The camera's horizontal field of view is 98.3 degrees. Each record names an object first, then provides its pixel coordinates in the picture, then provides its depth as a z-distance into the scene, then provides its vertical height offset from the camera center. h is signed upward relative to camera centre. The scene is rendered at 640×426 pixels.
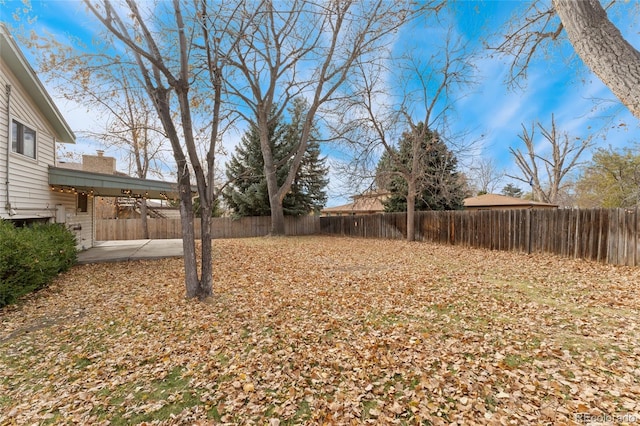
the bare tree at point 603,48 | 2.77 +1.81
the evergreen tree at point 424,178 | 12.39 +1.83
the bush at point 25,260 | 4.39 -0.85
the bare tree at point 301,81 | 9.37 +6.18
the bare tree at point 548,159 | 19.58 +4.25
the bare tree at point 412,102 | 11.63 +5.00
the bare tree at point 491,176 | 22.08 +3.32
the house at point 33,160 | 6.19 +1.32
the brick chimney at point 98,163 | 14.38 +2.59
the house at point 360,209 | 13.76 +0.60
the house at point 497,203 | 18.70 +0.86
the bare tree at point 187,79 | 4.32 +2.17
